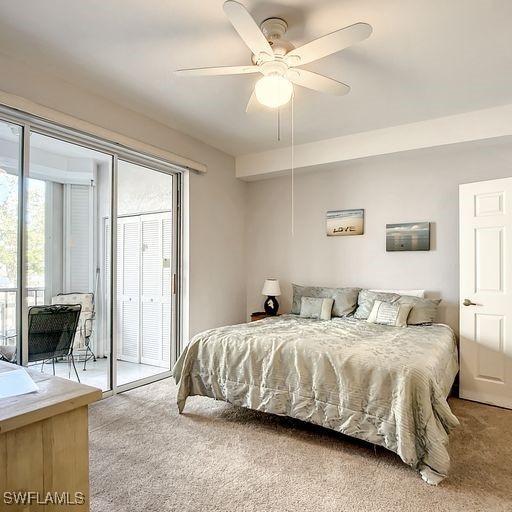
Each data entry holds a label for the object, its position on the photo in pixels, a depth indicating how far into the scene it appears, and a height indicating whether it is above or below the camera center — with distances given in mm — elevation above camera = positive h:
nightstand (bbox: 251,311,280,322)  4501 -709
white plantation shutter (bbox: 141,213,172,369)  4215 -331
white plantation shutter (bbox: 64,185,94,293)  3385 +183
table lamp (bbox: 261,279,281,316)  4516 -436
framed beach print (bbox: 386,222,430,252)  3895 +237
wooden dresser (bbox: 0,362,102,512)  885 -492
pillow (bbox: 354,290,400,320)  3748 -426
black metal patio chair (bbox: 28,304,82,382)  2920 -614
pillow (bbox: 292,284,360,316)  3961 -419
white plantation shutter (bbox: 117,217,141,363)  4152 -349
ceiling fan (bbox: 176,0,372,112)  1864 +1142
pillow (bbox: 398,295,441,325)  3502 -494
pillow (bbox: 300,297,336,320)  3914 -534
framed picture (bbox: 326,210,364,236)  4301 +428
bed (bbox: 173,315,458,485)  2055 -797
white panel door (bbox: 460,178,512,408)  3195 -295
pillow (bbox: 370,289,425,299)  3799 -356
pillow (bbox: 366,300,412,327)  3459 -529
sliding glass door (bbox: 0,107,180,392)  2715 +57
